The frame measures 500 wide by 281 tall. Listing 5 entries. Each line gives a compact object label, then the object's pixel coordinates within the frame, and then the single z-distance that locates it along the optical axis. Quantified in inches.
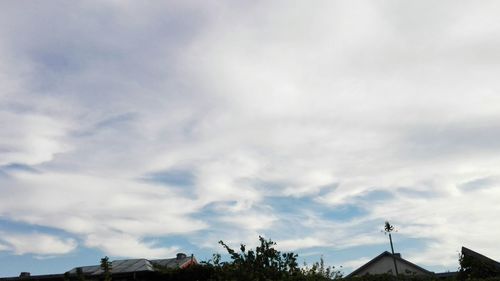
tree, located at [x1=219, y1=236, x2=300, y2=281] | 632.4
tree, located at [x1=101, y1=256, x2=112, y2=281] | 539.2
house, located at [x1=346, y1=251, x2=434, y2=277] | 2060.5
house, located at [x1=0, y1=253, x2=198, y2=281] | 1300.4
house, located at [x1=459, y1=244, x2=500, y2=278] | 647.1
